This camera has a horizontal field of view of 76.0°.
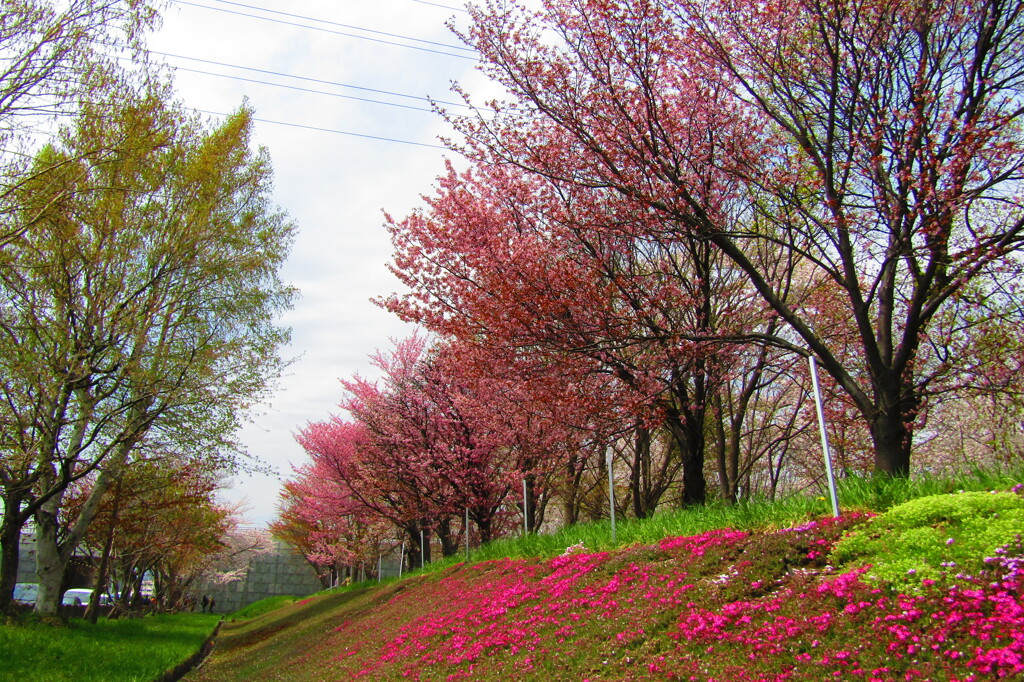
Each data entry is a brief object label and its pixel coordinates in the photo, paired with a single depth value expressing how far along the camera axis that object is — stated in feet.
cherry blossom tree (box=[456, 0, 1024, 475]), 24.73
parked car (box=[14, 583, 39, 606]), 98.46
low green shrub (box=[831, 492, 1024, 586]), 14.56
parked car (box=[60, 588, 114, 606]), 120.13
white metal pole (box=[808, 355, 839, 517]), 19.84
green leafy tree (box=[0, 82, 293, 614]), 34.14
